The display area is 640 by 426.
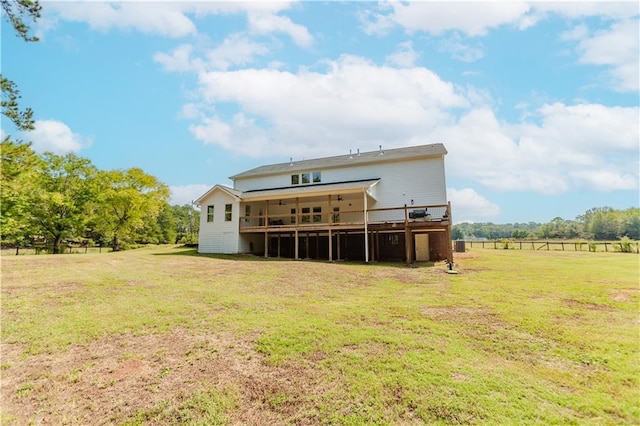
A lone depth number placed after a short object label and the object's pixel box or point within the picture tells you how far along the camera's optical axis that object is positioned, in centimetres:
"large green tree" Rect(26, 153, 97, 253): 2938
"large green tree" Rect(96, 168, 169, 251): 3197
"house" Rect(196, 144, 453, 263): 2012
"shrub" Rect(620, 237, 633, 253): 2711
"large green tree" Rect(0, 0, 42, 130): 718
